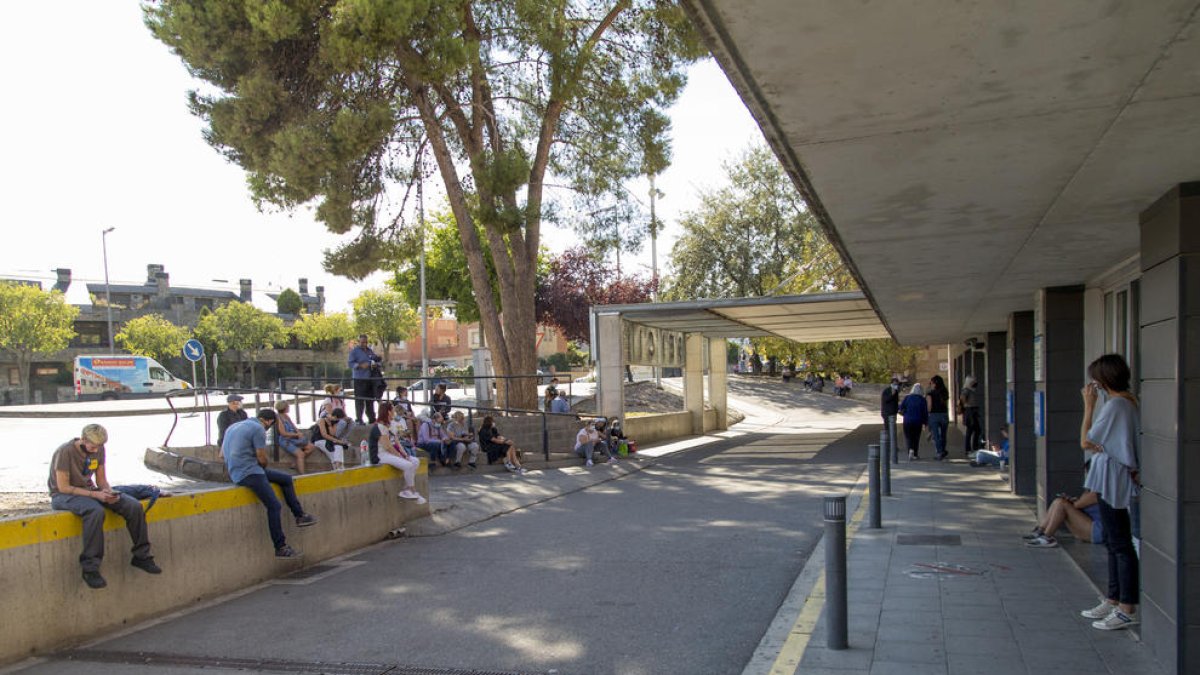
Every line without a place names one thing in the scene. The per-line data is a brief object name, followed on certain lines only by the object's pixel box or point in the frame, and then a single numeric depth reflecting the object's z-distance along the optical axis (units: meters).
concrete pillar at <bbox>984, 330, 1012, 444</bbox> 16.55
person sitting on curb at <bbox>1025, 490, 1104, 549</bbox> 7.10
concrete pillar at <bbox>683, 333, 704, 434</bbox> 28.83
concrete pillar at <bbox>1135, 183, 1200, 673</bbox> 4.42
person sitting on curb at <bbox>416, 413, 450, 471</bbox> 15.91
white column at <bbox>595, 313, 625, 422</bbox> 21.22
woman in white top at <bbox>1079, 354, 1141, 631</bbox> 5.38
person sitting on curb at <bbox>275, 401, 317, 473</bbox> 13.37
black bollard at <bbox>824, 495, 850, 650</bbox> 5.26
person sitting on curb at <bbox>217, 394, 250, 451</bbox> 10.88
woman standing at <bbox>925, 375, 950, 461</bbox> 17.19
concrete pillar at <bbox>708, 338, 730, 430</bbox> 31.44
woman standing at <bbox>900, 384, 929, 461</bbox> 17.05
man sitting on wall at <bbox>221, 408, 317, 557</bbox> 8.14
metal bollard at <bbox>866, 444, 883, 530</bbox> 9.36
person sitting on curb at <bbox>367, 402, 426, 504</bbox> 10.50
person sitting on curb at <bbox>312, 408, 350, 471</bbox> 13.89
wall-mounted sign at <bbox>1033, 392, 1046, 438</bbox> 9.00
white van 42.09
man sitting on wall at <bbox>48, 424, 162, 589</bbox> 6.32
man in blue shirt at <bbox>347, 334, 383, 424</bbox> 17.09
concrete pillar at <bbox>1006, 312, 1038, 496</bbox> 11.45
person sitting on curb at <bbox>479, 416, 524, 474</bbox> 16.61
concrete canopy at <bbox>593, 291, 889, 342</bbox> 18.88
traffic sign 20.65
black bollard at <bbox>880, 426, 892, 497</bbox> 12.27
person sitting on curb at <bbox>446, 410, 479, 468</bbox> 16.14
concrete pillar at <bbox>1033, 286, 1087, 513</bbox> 8.86
